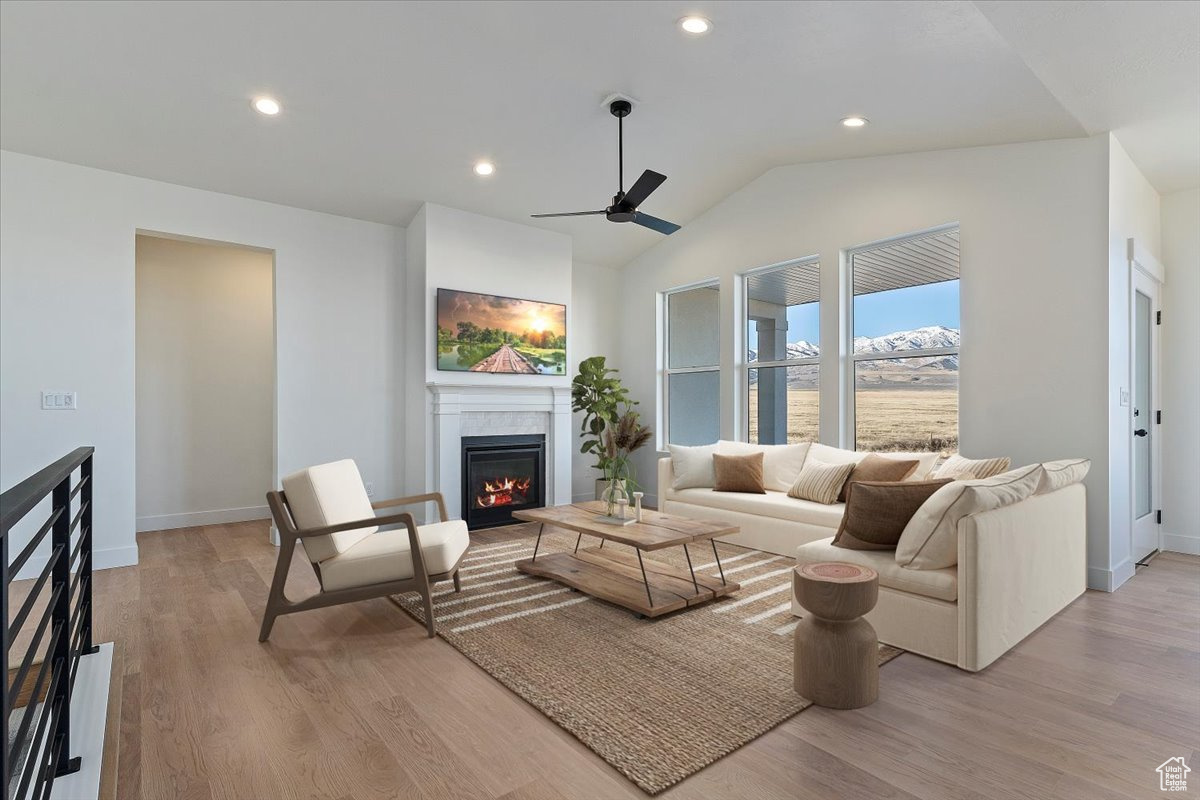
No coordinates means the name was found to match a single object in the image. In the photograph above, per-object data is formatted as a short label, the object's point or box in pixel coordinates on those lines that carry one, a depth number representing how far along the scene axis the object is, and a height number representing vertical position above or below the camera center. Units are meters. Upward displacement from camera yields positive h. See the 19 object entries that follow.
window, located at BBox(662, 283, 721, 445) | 6.47 +0.36
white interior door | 4.34 -0.16
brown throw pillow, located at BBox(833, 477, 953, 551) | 2.91 -0.55
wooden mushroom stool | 2.30 -0.94
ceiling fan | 3.80 +1.31
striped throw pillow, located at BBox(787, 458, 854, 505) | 4.58 -0.64
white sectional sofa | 2.60 -0.87
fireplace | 5.71 -0.77
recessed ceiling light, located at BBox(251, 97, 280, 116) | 3.89 +1.90
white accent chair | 2.97 -0.78
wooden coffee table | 3.35 -1.11
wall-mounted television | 5.60 +0.63
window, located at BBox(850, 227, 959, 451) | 4.65 +0.44
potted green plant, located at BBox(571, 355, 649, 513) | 6.73 +0.00
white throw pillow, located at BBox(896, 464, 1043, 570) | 2.64 -0.53
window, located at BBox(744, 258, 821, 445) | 5.56 +0.45
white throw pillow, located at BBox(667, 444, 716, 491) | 5.53 -0.64
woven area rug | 2.11 -1.17
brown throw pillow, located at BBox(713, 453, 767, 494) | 5.16 -0.65
